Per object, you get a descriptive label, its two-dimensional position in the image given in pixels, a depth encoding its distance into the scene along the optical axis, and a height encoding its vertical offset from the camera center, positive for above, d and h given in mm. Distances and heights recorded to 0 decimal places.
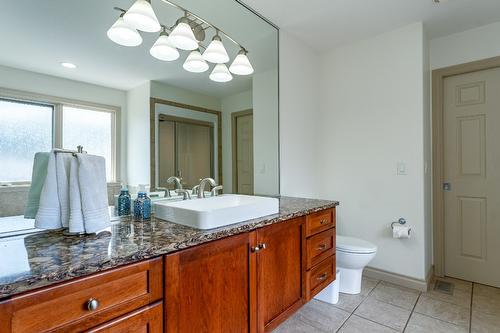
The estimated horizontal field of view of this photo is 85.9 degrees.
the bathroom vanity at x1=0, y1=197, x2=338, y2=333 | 727 -393
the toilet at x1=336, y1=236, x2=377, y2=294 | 2152 -762
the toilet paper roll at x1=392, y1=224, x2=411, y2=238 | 2344 -574
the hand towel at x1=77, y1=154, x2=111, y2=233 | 1058 -101
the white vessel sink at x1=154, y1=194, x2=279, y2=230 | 1198 -225
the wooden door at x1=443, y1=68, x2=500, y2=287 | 2393 -98
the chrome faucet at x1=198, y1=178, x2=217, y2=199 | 1781 -118
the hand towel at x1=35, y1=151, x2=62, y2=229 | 1021 -137
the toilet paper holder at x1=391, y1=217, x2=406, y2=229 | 2434 -507
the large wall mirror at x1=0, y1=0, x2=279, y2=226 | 1133 +426
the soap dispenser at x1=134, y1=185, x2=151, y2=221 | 1408 -213
